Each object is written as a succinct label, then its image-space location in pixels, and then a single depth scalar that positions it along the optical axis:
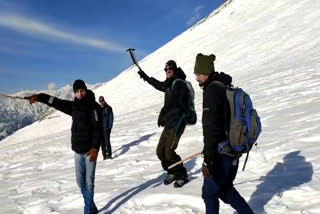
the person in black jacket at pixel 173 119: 7.38
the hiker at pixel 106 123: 13.05
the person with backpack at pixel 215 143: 4.56
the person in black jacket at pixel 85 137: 6.97
